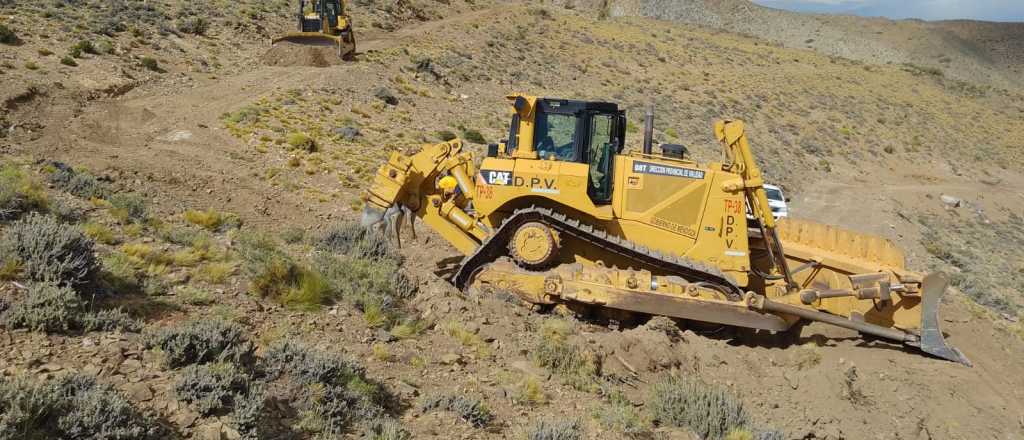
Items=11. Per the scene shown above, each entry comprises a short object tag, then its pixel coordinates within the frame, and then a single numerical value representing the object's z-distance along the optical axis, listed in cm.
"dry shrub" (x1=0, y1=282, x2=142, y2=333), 519
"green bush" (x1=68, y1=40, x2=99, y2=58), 2191
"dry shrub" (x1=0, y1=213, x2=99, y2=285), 588
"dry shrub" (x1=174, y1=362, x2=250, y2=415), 473
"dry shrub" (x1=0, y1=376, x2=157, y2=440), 392
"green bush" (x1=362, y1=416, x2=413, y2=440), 508
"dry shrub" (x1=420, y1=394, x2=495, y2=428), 582
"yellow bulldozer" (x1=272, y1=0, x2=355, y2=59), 2658
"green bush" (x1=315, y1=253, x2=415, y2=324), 775
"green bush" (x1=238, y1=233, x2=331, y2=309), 727
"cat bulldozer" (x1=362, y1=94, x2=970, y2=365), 906
